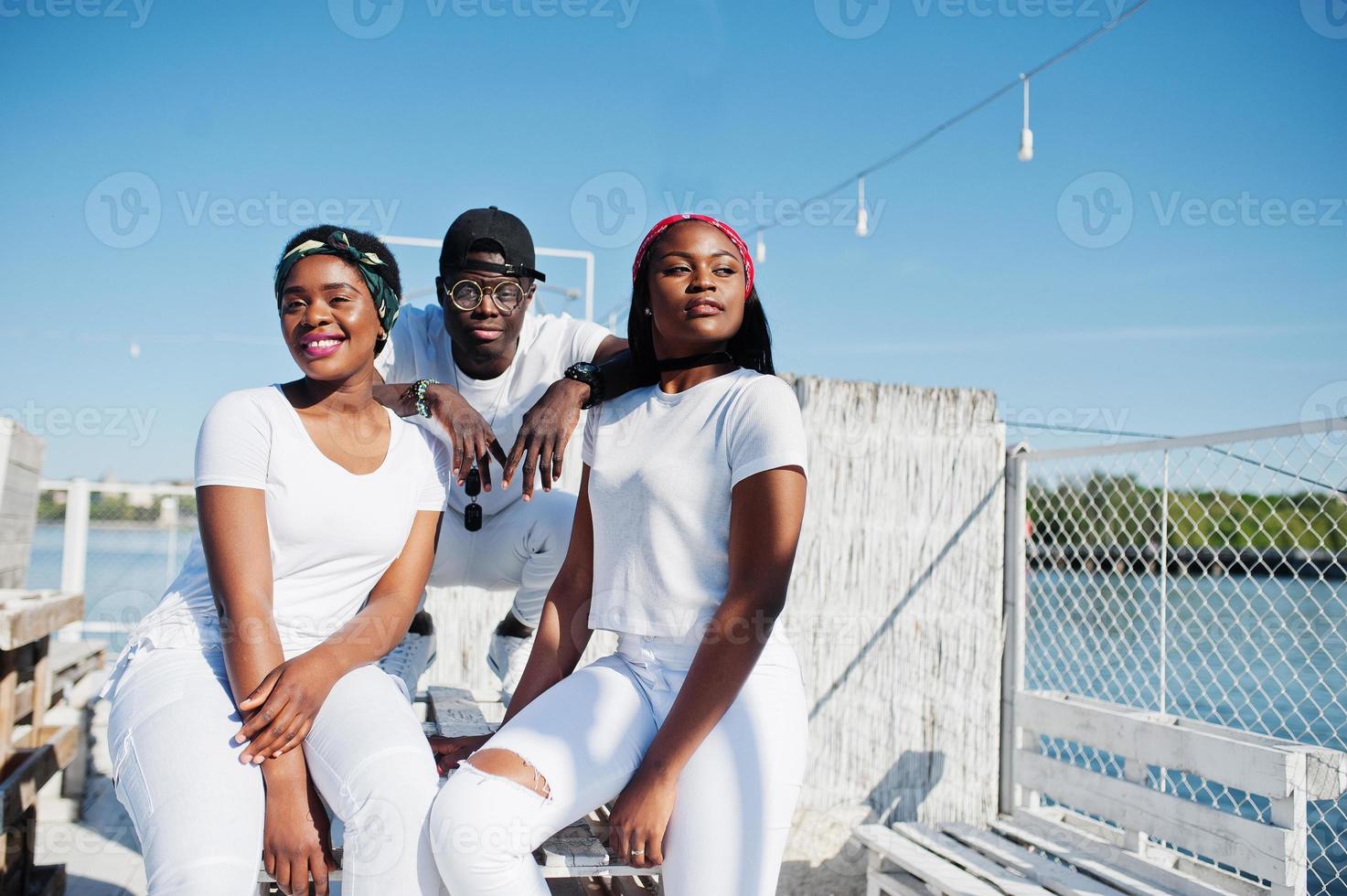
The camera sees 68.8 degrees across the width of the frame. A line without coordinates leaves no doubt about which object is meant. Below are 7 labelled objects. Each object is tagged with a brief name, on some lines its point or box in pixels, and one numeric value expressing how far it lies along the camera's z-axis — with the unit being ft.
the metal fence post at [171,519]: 23.10
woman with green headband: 5.93
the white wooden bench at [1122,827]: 9.64
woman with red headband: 6.37
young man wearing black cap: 10.00
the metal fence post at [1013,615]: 14.03
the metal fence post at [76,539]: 20.76
